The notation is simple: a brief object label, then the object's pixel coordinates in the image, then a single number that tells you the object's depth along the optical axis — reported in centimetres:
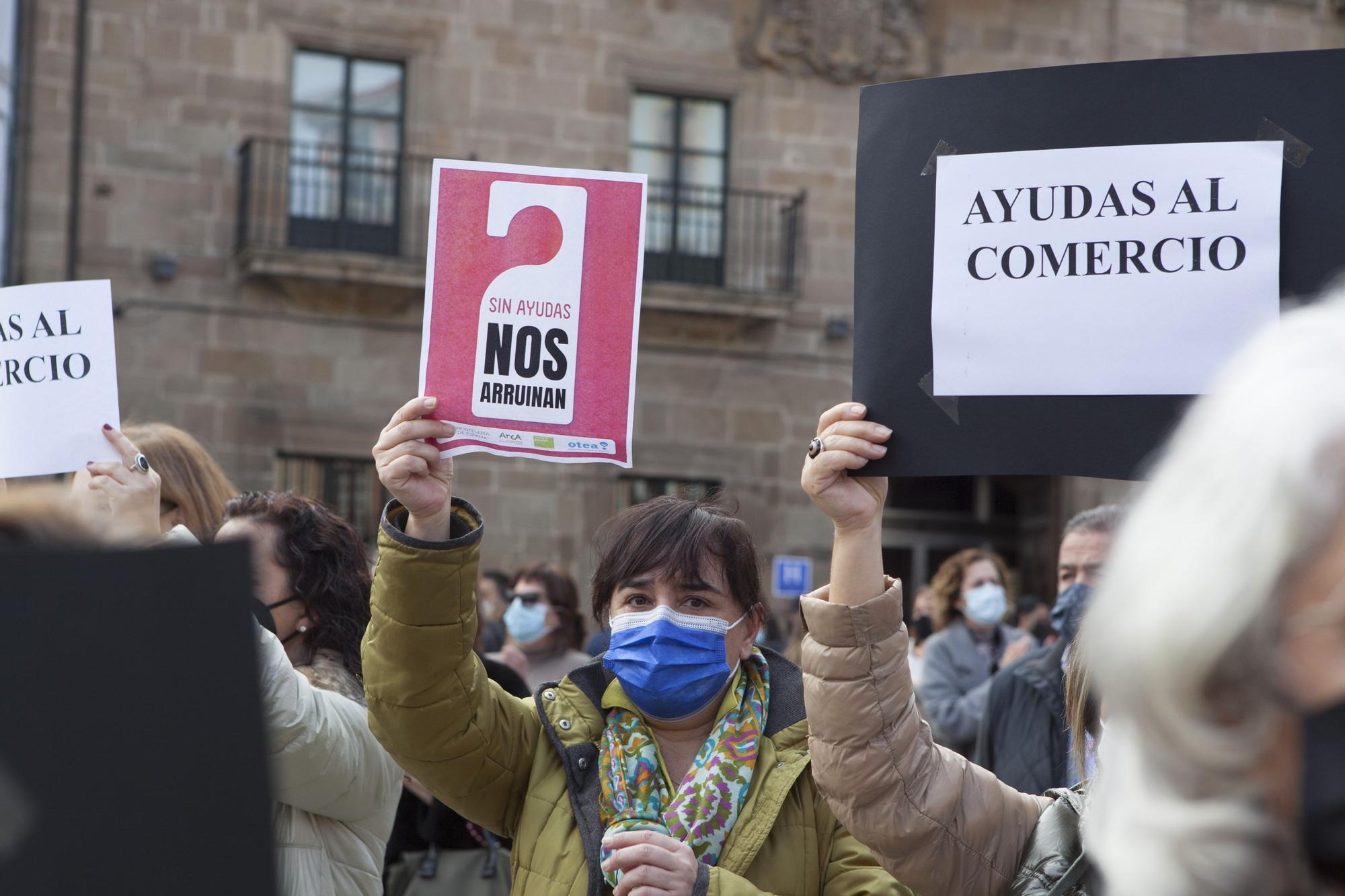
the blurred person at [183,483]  368
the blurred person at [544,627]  670
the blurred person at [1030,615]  974
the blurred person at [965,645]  633
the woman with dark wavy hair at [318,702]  298
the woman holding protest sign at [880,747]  240
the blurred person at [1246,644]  110
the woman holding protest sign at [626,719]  265
